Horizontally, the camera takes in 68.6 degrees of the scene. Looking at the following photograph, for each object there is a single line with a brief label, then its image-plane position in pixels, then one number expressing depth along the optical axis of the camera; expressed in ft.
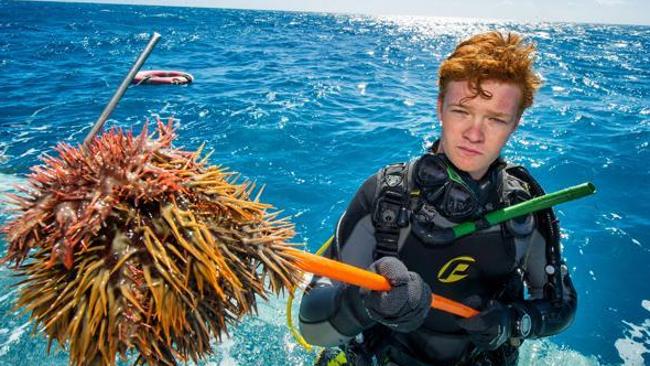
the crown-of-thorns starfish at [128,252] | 1.34
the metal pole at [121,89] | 1.75
